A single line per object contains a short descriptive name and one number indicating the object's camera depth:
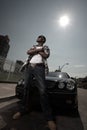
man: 1.39
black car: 1.72
